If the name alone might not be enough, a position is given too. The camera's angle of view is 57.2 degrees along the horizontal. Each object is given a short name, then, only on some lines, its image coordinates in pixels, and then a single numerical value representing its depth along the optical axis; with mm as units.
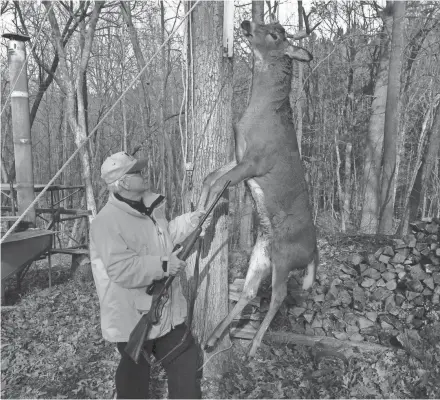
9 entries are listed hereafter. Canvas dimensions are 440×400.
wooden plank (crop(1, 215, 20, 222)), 5720
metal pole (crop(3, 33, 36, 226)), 7121
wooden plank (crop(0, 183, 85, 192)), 7366
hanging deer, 2496
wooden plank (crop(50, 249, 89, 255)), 7359
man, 2461
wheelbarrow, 5652
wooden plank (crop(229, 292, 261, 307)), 4715
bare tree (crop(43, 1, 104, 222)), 9305
